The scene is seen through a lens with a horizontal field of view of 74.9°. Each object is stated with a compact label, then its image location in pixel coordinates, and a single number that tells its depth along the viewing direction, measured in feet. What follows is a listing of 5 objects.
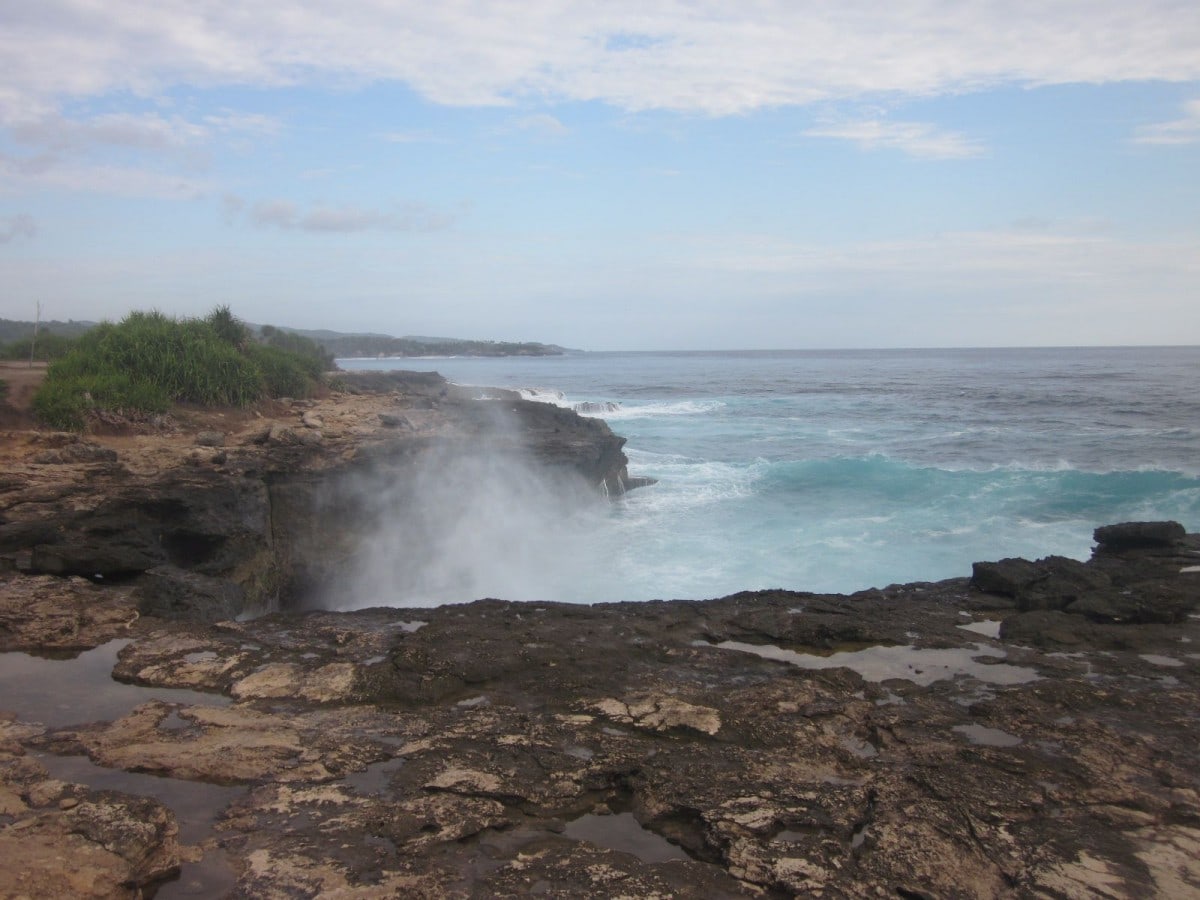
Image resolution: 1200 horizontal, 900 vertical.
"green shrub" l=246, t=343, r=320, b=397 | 47.11
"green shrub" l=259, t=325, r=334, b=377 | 77.22
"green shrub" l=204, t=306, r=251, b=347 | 49.37
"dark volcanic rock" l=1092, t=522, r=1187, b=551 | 31.58
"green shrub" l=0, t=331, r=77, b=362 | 52.54
